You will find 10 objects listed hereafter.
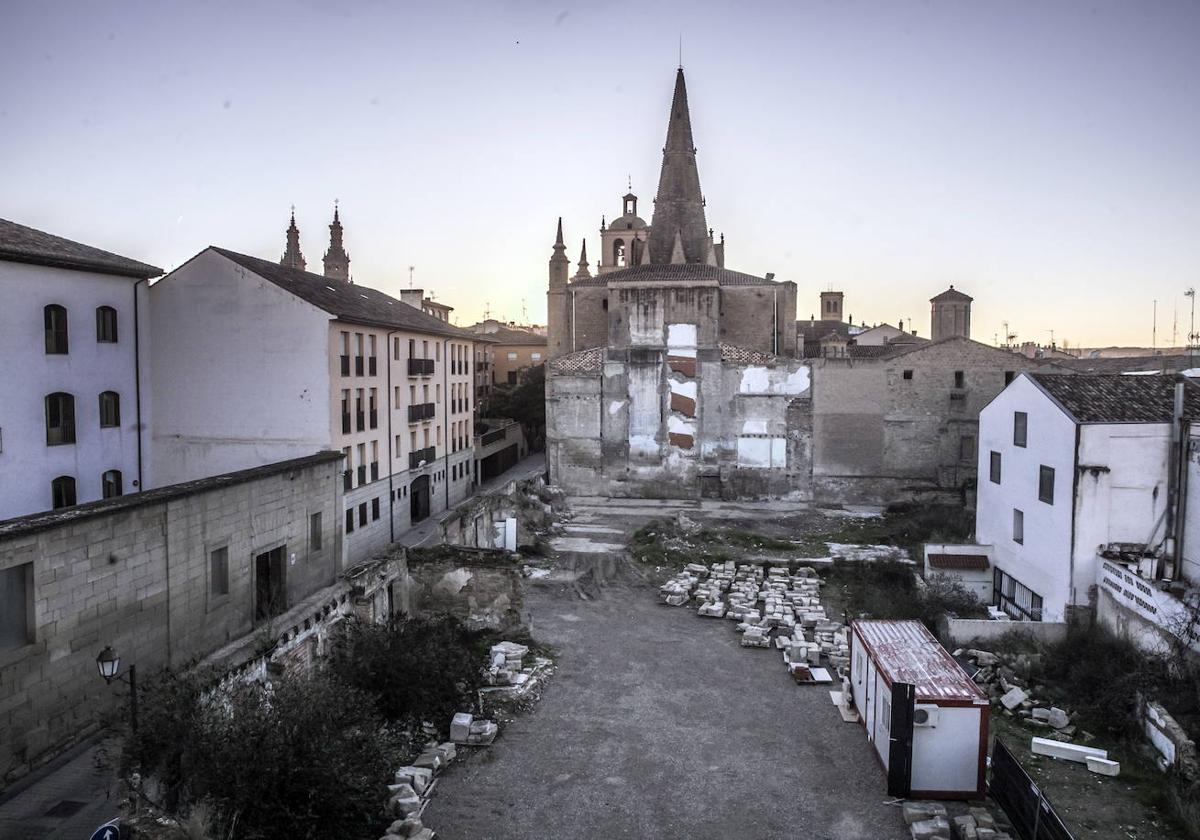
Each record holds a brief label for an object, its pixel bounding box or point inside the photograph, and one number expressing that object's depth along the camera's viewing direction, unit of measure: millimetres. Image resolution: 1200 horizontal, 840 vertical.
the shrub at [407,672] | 14281
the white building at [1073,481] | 18766
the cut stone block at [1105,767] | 13062
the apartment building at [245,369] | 25922
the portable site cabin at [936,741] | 12352
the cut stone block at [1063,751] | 13516
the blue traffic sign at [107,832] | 7844
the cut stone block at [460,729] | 14062
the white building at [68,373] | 21203
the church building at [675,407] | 38062
